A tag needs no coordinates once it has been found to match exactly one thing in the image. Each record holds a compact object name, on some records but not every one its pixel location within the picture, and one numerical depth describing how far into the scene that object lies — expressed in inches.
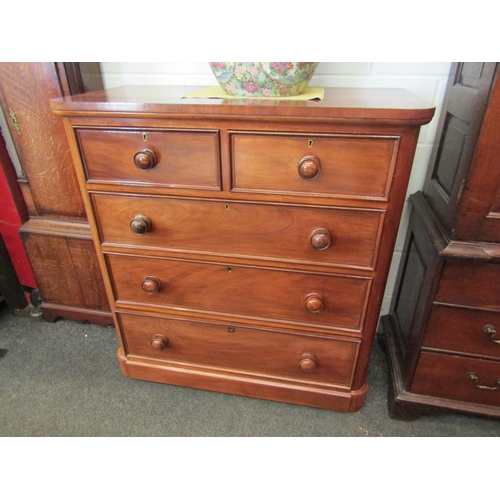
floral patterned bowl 35.6
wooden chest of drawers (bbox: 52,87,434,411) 32.3
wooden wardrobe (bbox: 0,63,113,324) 47.5
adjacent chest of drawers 32.7
